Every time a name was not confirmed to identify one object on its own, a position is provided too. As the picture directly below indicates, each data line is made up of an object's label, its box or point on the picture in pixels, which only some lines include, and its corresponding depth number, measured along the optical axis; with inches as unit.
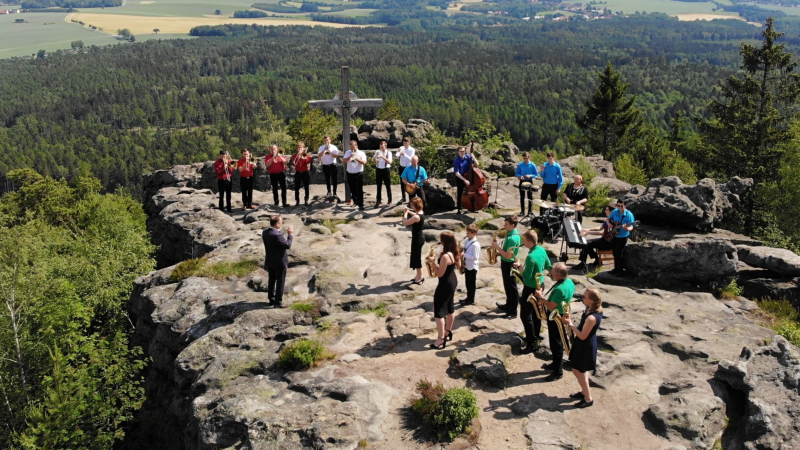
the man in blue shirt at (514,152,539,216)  667.4
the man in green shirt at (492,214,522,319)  410.0
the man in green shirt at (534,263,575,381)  342.0
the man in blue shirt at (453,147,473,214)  646.3
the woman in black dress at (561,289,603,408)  320.2
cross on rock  745.6
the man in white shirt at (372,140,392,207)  709.3
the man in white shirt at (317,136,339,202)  727.2
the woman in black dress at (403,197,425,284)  462.9
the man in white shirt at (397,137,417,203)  682.9
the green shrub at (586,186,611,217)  726.5
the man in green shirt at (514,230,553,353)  375.2
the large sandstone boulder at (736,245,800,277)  503.5
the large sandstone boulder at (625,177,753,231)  615.5
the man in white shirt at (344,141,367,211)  713.0
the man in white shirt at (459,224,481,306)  417.1
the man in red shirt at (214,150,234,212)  712.4
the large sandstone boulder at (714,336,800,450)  309.4
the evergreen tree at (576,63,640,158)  1868.8
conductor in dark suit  440.1
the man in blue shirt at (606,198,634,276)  507.2
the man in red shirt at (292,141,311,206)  729.0
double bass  662.5
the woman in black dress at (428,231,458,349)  386.0
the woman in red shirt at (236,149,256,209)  711.9
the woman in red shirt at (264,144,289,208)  713.0
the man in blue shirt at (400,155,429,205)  660.7
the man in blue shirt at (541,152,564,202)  666.8
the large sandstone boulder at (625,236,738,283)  498.9
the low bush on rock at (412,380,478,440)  312.7
